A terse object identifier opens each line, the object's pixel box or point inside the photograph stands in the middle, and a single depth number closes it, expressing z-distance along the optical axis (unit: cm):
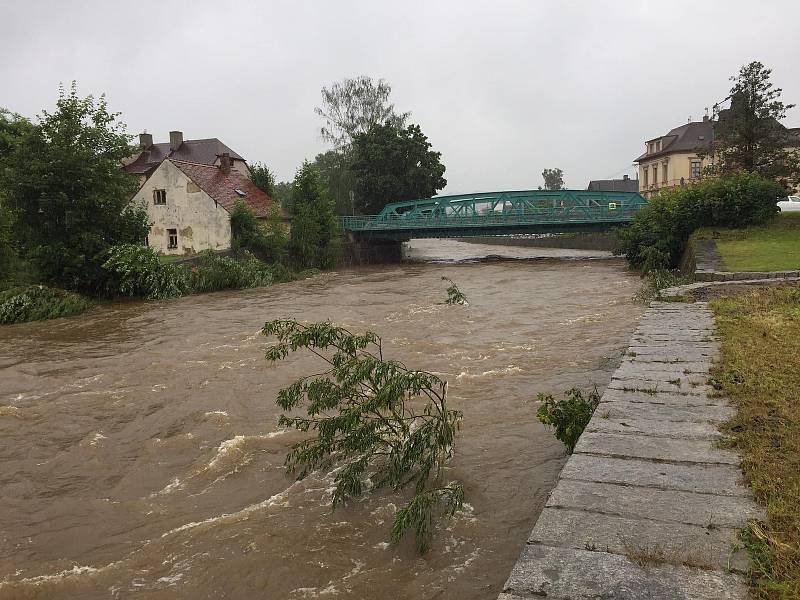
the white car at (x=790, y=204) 3286
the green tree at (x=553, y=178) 11194
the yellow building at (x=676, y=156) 5444
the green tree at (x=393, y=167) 4316
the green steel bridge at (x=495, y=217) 3753
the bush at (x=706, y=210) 2317
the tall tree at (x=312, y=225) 3306
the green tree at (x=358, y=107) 4803
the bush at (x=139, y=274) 2119
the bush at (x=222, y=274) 2384
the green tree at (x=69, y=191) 2067
